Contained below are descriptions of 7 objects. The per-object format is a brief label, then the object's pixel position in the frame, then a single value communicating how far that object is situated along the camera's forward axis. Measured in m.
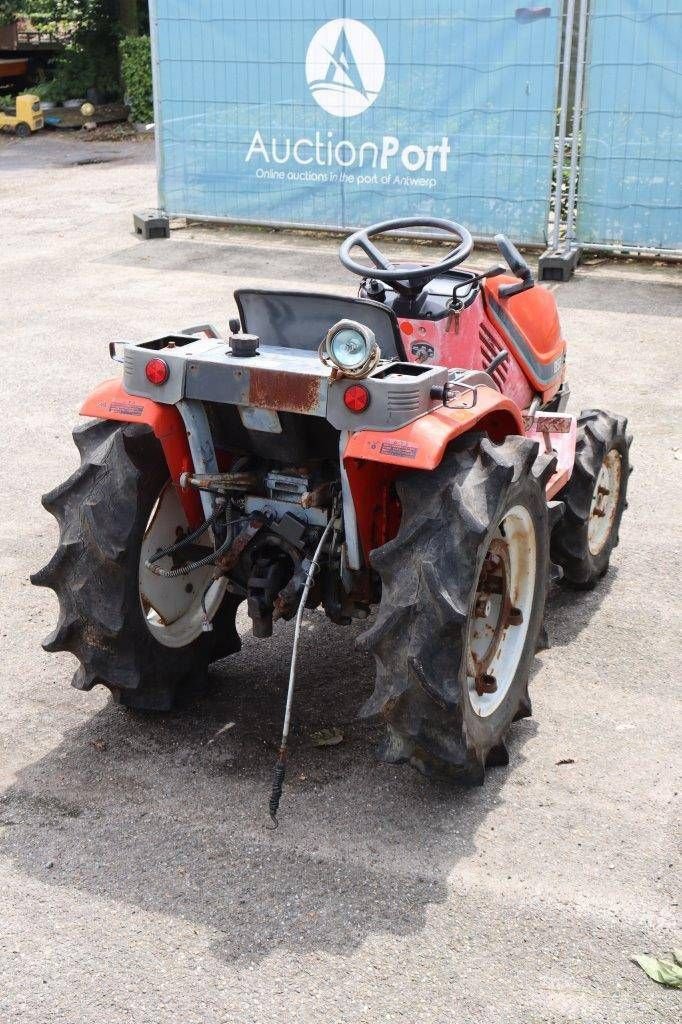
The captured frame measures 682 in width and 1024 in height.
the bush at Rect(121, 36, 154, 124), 22.58
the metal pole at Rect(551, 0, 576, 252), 10.97
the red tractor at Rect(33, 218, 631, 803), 3.61
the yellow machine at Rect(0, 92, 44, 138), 21.97
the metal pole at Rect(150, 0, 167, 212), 12.91
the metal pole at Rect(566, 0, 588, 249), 10.95
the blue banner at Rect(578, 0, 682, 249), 10.78
